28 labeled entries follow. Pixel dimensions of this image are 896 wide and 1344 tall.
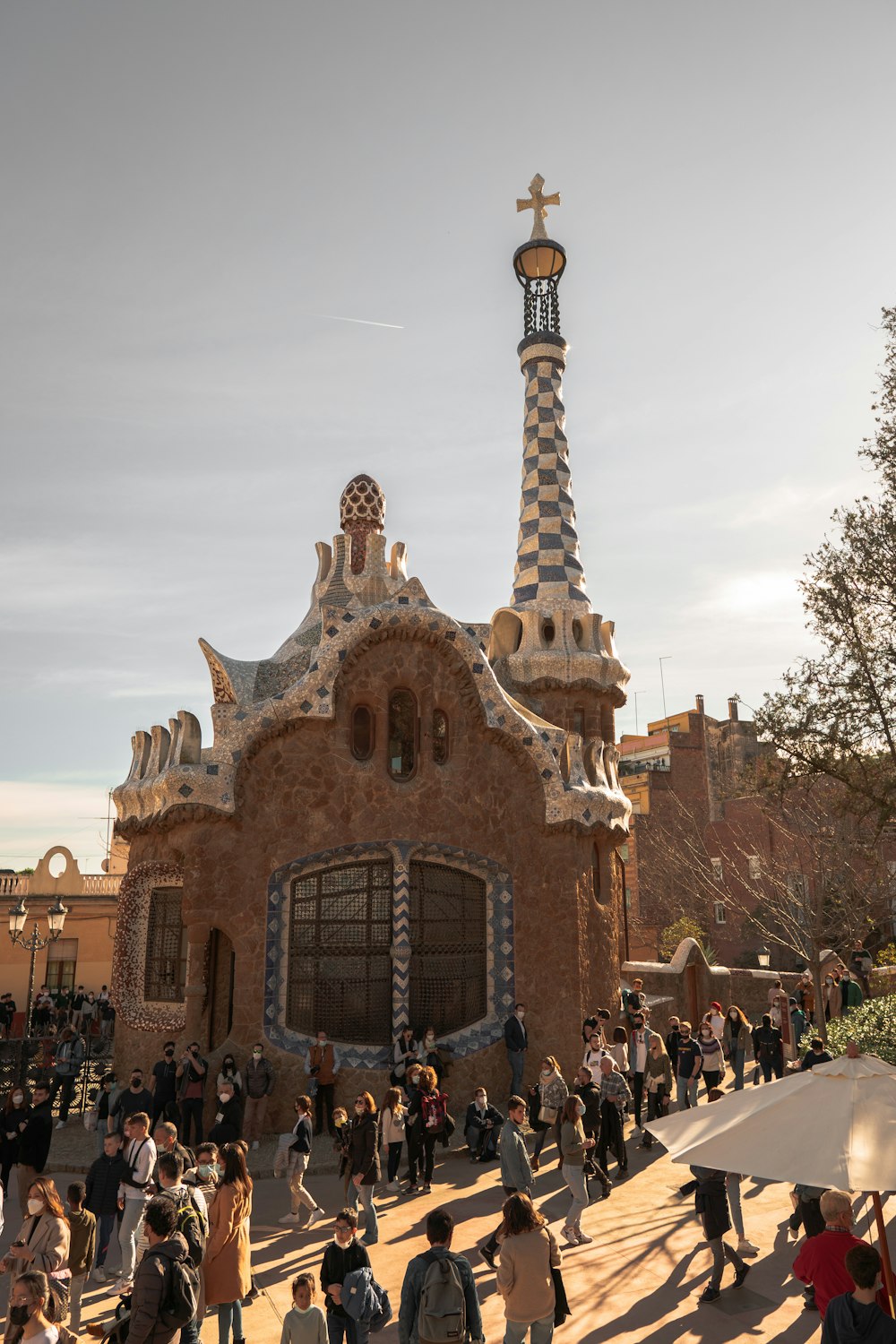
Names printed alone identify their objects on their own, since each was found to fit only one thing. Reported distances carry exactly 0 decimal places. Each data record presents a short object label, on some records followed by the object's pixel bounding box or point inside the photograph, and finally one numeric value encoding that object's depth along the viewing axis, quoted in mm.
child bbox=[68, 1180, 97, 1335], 6633
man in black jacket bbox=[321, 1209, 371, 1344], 5590
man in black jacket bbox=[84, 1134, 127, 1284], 7594
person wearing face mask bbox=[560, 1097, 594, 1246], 8695
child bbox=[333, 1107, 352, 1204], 9016
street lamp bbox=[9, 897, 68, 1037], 18203
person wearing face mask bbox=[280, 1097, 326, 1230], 9430
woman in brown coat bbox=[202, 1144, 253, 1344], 6095
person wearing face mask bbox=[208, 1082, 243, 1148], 9672
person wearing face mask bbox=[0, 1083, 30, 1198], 9703
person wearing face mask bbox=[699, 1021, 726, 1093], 12539
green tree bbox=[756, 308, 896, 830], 14438
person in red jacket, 5375
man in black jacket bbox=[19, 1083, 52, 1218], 9156
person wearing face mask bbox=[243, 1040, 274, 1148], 12320
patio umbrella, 4906
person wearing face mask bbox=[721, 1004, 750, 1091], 13570
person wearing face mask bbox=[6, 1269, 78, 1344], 4730
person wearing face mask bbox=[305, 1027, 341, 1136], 12820
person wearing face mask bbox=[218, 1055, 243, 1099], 12148
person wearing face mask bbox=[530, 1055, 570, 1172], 10711
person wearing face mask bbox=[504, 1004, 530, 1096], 13922
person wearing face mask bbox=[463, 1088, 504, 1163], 11711
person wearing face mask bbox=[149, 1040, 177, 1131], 11938
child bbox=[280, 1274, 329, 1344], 5316
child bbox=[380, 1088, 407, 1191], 10031
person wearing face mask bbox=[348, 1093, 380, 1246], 8625
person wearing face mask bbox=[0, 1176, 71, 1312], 5746
